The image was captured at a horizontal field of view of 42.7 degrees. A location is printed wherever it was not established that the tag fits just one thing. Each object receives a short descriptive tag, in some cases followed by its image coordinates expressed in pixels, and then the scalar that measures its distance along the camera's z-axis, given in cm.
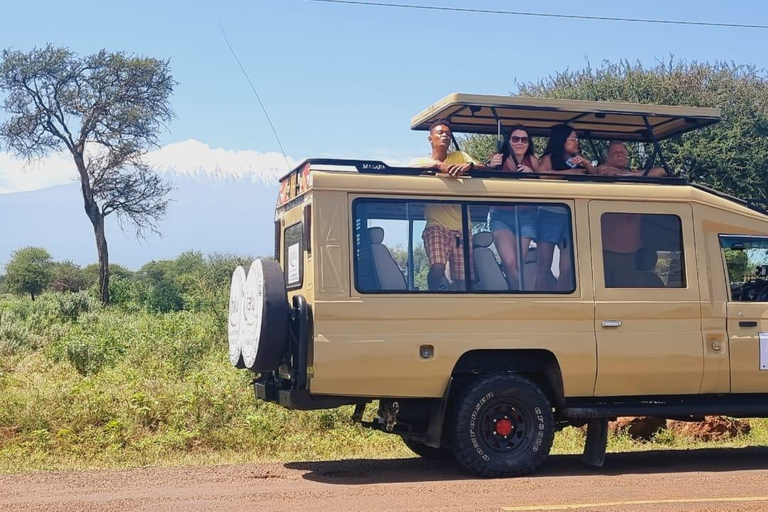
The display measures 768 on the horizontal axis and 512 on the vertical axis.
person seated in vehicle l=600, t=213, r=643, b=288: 896
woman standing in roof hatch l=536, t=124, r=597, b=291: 880
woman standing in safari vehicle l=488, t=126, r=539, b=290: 875
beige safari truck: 824
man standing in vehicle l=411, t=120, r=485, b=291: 853
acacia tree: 3462
